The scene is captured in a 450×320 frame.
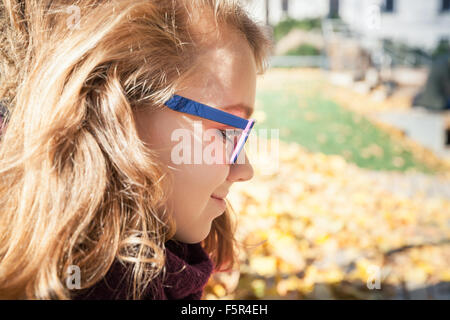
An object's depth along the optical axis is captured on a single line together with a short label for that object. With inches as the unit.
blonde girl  19.3
